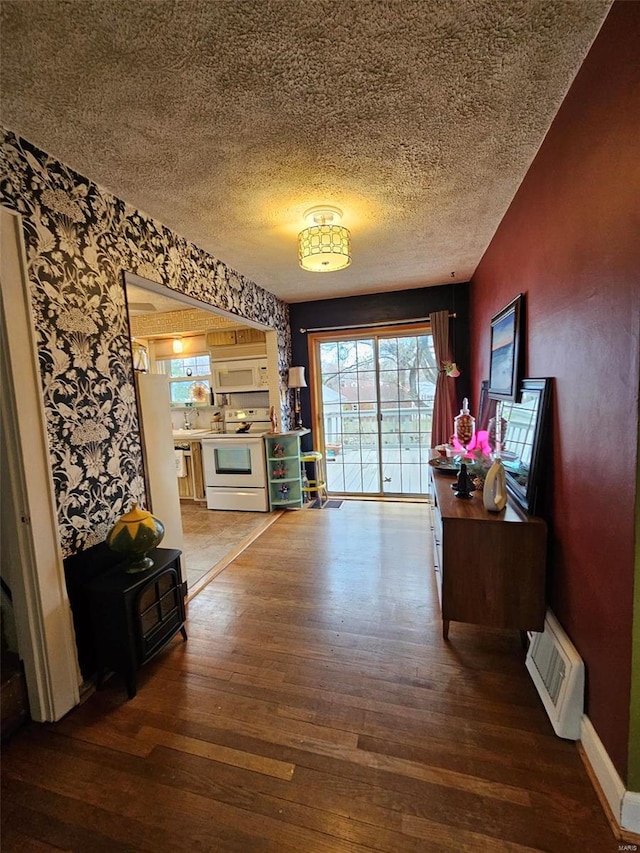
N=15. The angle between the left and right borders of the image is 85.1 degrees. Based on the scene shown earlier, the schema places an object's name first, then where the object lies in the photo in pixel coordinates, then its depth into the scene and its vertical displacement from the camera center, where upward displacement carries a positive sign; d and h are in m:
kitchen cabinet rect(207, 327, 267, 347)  4.49 +0.76
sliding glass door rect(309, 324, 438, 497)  4.45 -0.24
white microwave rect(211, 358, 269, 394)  4.49 +0.26
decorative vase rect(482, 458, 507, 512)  1.84 -0.56
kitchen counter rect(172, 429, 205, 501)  4.78 -0.92
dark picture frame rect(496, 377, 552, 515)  1.69 -0.33
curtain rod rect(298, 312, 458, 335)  4.23 +0.81
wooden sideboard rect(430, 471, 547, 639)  1.71 -0.93
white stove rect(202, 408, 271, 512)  4.30 -0.93
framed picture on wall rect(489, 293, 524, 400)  2.09 +0.21
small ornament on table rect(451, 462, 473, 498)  2.12 -0.62
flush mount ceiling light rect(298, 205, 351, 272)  2.17 +0.94
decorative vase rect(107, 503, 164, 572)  1.74 -0.69
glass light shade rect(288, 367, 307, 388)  4.50 +0.20
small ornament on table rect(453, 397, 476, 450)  2.71 -0.34
